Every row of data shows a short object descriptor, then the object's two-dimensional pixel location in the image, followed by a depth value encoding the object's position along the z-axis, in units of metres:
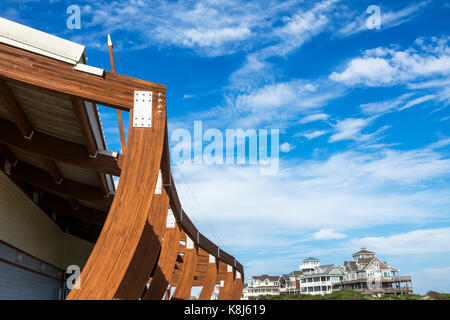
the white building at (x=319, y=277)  66.88
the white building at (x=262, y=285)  81.94
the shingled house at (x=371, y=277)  50.84
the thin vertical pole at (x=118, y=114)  15.57
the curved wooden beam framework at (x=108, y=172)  4.54
